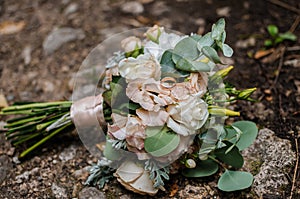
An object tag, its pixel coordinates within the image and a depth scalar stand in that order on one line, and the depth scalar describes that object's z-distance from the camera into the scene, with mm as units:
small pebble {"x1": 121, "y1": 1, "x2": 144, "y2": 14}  1381
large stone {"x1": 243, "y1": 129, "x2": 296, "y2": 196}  1015
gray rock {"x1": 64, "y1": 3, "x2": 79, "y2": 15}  1397
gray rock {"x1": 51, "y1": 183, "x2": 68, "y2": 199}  1042
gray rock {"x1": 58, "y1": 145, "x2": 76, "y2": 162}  1105
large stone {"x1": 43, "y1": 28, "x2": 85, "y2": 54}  1323
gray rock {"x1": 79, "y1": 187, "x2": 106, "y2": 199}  1030
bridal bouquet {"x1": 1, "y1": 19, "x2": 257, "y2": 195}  958
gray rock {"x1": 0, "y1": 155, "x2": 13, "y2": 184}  1085
